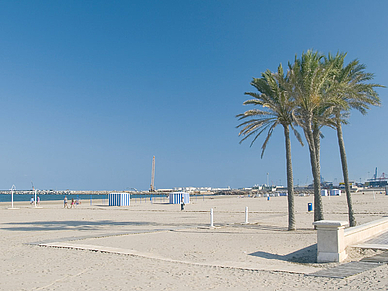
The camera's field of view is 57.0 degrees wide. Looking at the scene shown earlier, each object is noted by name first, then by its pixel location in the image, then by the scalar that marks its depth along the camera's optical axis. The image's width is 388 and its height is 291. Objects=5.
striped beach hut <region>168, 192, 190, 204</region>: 52.98
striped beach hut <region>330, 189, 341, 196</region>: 90.21
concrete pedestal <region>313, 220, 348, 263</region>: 9.42
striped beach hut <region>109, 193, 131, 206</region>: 48.84
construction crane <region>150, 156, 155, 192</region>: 192.50
